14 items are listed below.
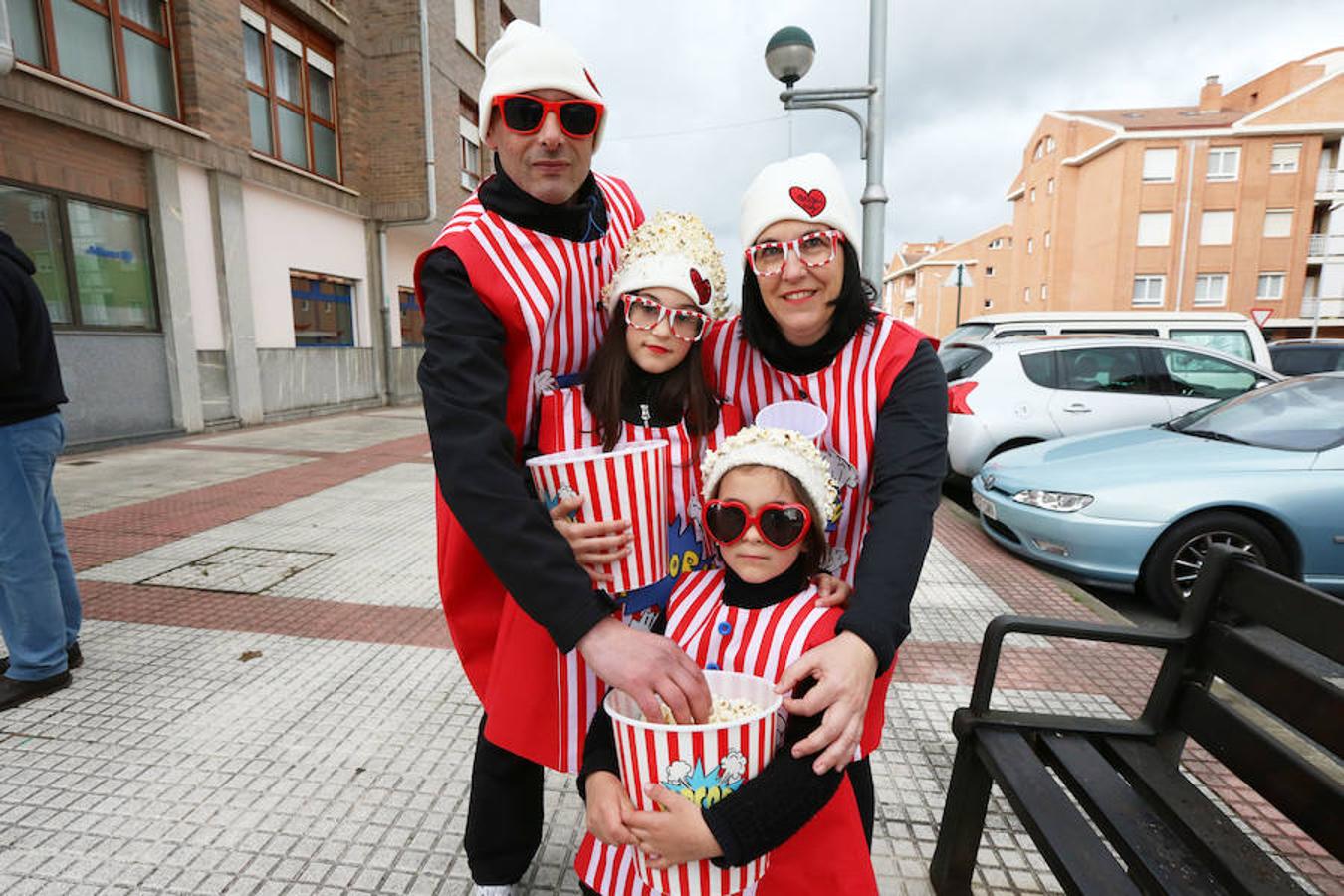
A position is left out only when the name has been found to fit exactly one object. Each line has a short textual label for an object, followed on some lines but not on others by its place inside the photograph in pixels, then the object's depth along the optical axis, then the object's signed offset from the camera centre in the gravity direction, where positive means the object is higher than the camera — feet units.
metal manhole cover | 14.33 -4.69
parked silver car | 21.93 -1.24
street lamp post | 22.90 +8.46
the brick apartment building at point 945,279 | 171.53 +19.62
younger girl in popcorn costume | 4.57 -1.80
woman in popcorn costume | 4.89 -0.13
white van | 27.91 +0.86
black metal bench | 4.53 -3.26
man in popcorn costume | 4.12 -0.12
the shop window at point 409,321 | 53.11 +2.31
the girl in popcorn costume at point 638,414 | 5.08 -0.47
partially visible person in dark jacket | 9.49 -1.94
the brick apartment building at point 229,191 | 27.84 +8.03
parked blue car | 13.78 -3.07
